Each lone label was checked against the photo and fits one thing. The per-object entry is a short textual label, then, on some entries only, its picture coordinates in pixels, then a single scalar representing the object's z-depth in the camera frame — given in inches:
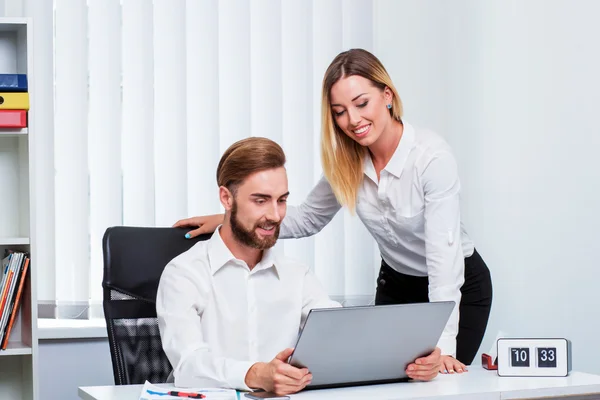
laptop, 57.6
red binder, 97.2
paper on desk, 57.7
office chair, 78.2
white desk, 60.2
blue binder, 97.7
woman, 80.2
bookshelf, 99.0
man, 73.5
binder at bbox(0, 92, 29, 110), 97.5
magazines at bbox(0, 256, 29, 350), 99.0
